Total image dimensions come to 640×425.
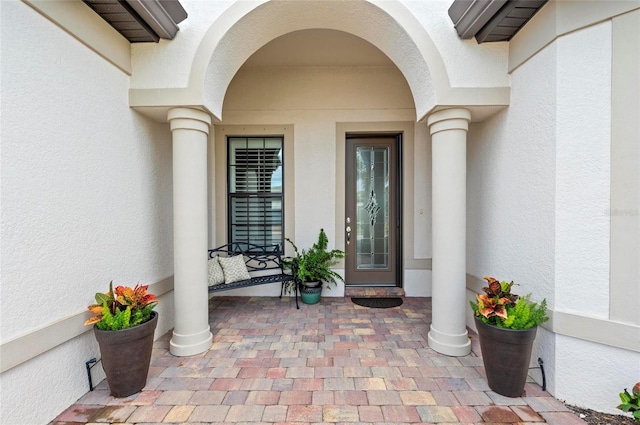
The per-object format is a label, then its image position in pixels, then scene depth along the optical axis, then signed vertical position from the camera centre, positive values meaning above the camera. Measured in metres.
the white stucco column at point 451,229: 2.76 -0.20
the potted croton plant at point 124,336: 2.09 -0.92
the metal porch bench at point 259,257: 4.18 -0.72
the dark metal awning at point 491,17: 2.23 +1.54
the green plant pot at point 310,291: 4.05 -1.15
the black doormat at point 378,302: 4.01 -1.33
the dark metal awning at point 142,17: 2.23 +1.56
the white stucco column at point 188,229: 2.74 -0.19
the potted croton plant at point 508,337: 2.10 -0.94
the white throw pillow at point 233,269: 3.82 -0.80
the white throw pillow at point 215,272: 3.65 -0.81
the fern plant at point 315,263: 4.06 -0.77
